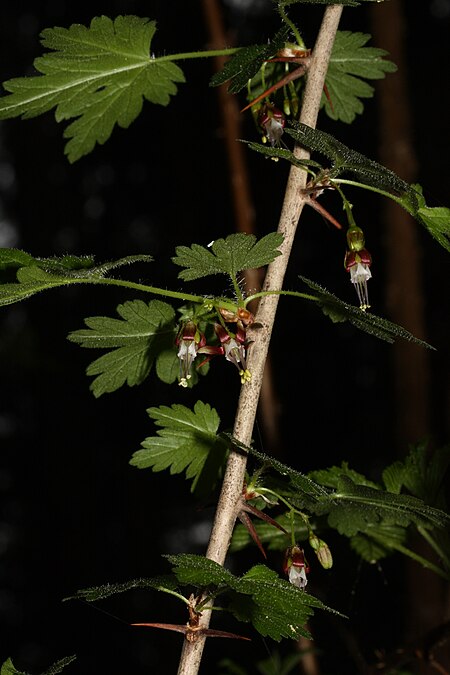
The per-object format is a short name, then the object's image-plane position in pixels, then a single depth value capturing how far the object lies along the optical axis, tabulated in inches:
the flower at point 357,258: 20.8
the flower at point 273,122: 21.5
